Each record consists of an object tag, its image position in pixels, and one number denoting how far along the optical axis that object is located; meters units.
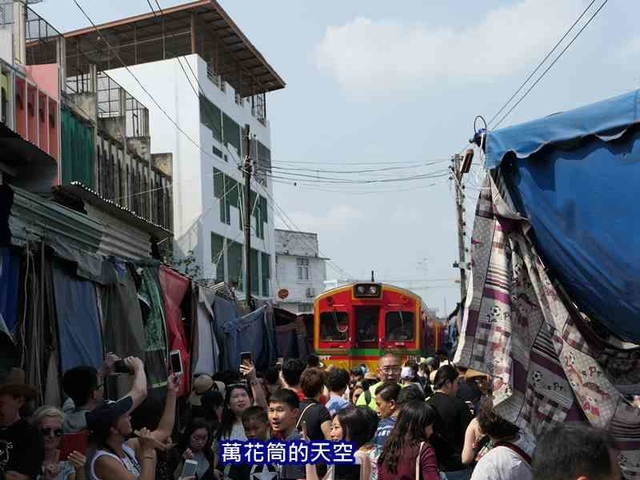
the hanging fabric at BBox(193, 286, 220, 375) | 11.45
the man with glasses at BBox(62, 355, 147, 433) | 5.83
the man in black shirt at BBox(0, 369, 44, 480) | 5.03
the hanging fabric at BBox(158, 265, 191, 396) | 9.73
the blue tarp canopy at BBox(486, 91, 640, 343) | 4.27
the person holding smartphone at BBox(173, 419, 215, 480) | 6.74
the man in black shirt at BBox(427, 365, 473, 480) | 7.66
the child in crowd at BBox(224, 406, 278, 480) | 6.63
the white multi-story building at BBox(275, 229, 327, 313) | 63.31
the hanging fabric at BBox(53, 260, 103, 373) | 6.58
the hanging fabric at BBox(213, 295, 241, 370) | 12.99
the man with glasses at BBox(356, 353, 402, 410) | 9.66
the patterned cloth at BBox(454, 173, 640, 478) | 4.32
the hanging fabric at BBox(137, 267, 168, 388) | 8.73
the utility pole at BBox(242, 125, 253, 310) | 25.53
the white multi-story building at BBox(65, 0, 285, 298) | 37.22
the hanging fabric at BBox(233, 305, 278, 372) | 14.21
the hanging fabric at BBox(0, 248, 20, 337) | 5.92
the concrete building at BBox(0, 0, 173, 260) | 6.12
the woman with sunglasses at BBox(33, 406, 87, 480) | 5.27
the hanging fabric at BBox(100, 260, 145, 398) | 7.73
